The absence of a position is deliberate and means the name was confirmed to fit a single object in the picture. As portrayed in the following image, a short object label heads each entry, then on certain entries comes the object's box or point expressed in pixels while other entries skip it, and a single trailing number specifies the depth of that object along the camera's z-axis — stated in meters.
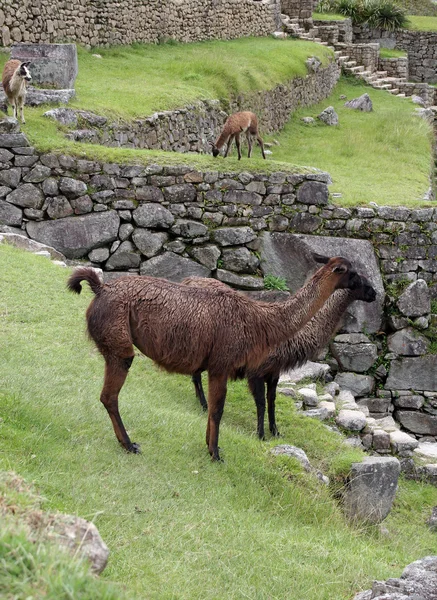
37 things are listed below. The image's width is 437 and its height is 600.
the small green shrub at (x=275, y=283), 12.14
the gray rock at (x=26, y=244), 11.62
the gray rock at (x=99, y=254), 12.16
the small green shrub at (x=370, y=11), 33.62
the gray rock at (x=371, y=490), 7.25
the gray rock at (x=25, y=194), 11.96
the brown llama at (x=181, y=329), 6.49
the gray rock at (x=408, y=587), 4.56
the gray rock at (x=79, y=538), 3.68
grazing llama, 12.67
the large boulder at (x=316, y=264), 12.23
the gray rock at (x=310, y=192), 12.37
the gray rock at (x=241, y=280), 12.16
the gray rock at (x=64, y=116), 13.05
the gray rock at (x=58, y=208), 11.97
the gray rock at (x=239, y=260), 12.24
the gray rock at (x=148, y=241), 12.16
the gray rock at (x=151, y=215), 12.09
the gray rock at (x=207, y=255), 12.20
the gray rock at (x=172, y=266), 12.19
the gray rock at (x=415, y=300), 12.23
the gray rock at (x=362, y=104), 23.77
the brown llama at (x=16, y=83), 12.18
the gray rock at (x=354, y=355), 12.09
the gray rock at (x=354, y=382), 11.92
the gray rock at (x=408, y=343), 12.14
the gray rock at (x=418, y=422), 11.95
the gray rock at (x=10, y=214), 11.98
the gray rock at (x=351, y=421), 9.67
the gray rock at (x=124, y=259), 12.18
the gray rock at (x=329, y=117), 21.70
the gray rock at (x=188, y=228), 12.18
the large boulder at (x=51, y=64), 14.40
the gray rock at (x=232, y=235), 12.23
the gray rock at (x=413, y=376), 12.12
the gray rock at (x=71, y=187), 11.93
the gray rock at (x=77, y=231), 12.03
